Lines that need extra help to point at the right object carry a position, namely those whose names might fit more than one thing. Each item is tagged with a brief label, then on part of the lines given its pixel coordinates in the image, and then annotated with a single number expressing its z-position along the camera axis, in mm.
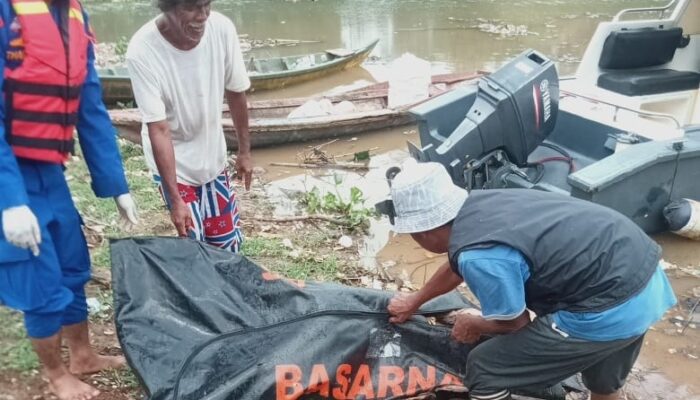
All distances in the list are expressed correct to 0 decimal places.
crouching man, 2100
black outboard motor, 4465
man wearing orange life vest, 2076
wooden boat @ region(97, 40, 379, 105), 8328
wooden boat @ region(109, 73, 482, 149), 6639
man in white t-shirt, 2662
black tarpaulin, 2326
